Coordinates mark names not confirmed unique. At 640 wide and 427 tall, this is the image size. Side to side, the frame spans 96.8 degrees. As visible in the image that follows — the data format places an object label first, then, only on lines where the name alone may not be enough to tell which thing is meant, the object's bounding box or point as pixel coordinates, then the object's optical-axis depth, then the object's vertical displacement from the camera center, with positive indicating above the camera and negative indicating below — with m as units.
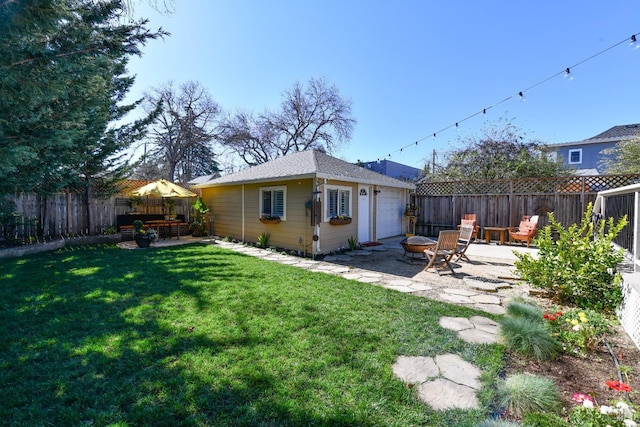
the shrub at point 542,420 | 1.75 -1.34
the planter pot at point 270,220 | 8.45 -0.34
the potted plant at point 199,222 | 11.39 -0.53
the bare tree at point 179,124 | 22.16 +6.87
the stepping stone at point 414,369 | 2.30 -1.37
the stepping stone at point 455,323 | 3.26 -1.37
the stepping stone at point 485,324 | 3.23 -1.38
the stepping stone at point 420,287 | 4.77 -1.36
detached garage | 7.74 +0.18
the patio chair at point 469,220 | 9.43 -0.43
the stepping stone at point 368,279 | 5.23 -1.34
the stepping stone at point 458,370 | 2.25 -1.37
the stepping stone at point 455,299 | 4.17 -1.38
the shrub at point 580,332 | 2.74 -1.27
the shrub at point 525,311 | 3.23 -1.21
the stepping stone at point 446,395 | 1.99 -1.38
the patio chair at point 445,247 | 5.98 -0.83
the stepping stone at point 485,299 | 4.20 -1.39
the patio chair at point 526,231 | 8.85 -0.76
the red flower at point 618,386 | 1.72 -1.10
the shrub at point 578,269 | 3.80 -0.90
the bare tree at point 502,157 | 12.75 +2.42
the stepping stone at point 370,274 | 5.61 -1.34
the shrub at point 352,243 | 8.63 -1.05
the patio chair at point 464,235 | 6.46 -0.71
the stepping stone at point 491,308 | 3.81 -1.39
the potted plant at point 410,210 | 11.44 -0.08
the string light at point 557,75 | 5.56 +3.25
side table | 9.70 -0.86
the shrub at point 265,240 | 8.89 -0.97
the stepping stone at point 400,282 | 5.02 -1.34
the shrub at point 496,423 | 1.65 -1.28
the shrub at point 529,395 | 1.91 -1.31
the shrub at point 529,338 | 2.61 -1.26
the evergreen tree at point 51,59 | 2.30 +1.46
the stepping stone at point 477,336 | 2.92 -1.37
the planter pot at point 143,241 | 8.73 -0.97
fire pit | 6.80 -0.88
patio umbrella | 9.56 +0.66
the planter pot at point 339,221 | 7.98 -0.36
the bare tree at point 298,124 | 23.34 +7.12
